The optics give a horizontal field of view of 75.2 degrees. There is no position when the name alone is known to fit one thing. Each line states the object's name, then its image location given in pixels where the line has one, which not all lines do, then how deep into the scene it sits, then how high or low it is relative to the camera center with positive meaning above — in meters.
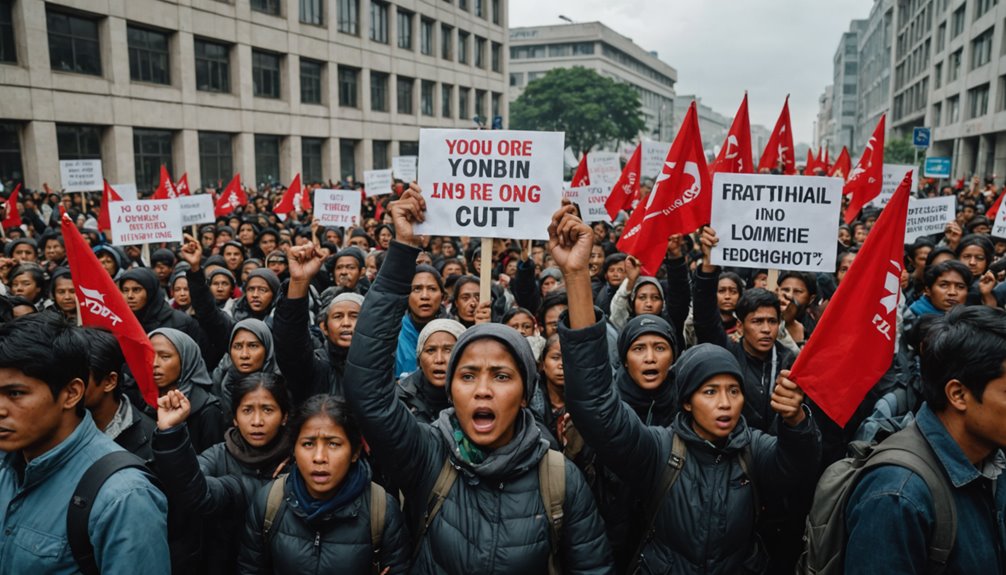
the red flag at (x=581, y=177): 9.42 +0.37
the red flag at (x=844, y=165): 12.54 +0.78
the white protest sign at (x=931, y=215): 7.72 -0.11
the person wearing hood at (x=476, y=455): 2.20 -0.87
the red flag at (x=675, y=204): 5.02 +0.00
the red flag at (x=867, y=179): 8.52 +0.34
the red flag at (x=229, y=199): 12.54 +0.00
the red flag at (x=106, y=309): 2.87 -0.52
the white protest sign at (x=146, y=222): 7.10 -0.26
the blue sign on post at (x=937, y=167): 16.63 +1.00
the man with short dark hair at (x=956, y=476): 1.82 -0.77
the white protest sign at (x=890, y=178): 11.27 +0.48
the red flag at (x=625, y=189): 9.25 +0.20
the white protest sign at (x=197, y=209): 9.70 -0.16
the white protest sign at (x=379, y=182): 13.54 +0.39
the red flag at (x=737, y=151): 6.27 +0.51
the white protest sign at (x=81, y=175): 12.88 +0.44
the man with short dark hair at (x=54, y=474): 1.89 -0.84
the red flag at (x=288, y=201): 11.80 -0.03
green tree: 59.47 +8.71
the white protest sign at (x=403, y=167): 18.09 +0.94
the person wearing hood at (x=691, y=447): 2.30 -0.94
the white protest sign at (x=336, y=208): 9.50 -0.12
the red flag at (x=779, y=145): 8.56 +0.80
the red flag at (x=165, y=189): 9.36 +0.13
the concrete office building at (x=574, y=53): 76.44 +18.15
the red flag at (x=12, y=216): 10.53 -0.31
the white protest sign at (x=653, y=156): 13.57 +0.99
